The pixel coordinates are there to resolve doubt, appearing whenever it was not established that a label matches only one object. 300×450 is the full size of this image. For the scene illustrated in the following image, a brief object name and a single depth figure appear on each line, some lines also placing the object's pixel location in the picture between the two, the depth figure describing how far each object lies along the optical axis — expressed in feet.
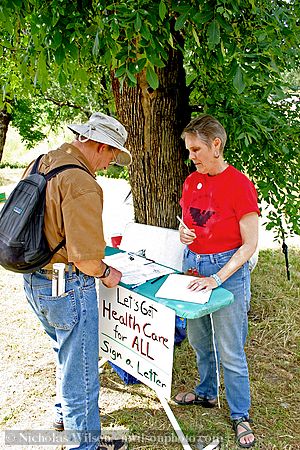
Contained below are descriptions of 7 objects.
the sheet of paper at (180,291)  7.50
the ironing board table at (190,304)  7.11
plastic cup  12.84
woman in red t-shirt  8.05
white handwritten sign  7.70
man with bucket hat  6.78
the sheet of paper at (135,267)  8.51
